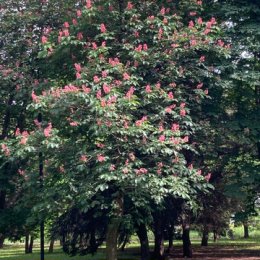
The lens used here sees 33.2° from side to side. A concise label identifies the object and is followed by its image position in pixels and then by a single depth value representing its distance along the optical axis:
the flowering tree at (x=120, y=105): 11.23
